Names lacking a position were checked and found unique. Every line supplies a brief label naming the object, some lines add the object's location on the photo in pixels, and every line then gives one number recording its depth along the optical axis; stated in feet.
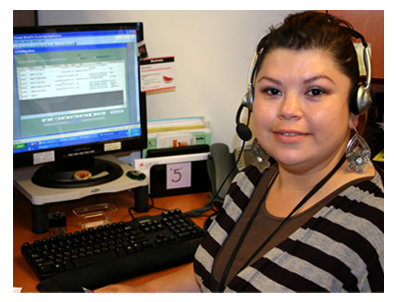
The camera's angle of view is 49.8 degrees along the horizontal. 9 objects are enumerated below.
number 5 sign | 4.88
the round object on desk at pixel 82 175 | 4.36
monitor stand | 4.01
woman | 2.54
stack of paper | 4.97
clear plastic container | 4.22
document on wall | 4.78
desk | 3.39
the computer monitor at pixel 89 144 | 4.05
